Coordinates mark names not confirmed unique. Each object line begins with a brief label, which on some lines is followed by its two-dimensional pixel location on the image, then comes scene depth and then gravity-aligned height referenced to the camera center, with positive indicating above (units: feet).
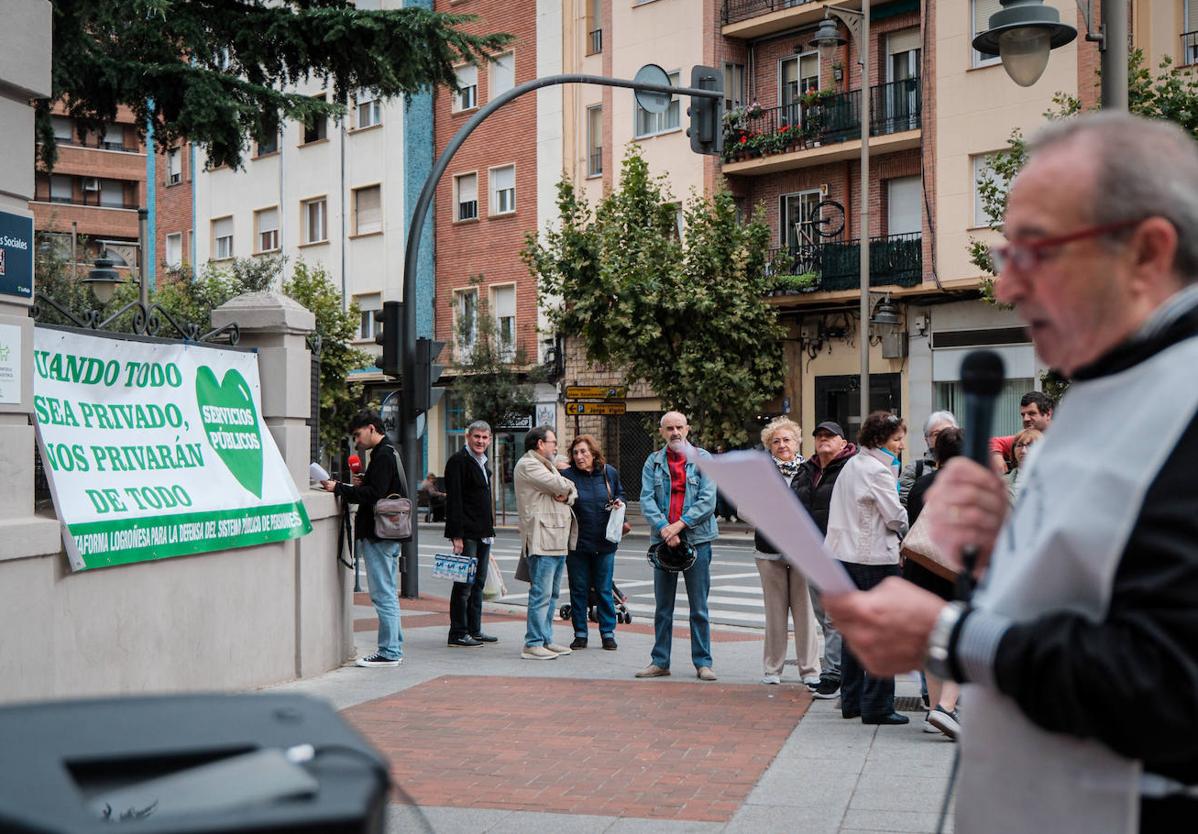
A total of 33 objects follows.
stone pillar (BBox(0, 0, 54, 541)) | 22.30 +3.10
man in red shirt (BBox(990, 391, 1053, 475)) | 31.91 -0.10
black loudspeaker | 5.16 -1.48
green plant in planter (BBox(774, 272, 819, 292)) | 96.22 +9.28
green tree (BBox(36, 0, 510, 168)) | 39.58 +10.81
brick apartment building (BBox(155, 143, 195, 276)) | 153.79 +23.68
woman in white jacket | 28.22 -2.18
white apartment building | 130.41 +21.57
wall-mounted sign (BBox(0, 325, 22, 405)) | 22.35 +0.87
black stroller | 45.55 -6.71
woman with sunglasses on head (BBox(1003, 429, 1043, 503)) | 27.42 -0.85
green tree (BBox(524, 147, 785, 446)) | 94.48 +8.08
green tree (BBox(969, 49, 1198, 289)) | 66.74 +15.15
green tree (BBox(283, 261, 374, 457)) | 119.44 +5.46
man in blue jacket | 33.96 -2.82
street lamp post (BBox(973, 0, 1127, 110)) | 26.35 +7.60
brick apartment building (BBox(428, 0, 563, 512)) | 119.34 +19.95
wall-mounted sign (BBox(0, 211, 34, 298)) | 22.15 +2.68
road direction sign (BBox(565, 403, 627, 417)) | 97.50 +0.33
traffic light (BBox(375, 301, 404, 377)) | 49.57 +2.92
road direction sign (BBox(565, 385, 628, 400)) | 98.07 +1.55
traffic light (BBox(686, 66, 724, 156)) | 55.06 +12.10
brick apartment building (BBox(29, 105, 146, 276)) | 201.77 +34.68
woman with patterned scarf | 32.42 -4.85
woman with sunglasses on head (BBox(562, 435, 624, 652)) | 39.86 -3.99
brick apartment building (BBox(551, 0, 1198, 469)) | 87.97 +18.31
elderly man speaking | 5.46 -0.59
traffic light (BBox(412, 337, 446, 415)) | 50.21 +1.54
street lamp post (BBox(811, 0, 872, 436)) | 82.53 +19.15
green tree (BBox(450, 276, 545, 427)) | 116.06 +3.10
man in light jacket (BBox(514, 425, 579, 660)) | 37.96 -3.40
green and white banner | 24.63 -0.72
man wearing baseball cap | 30.60 -1.84
